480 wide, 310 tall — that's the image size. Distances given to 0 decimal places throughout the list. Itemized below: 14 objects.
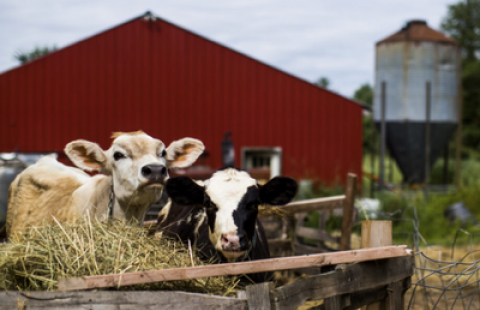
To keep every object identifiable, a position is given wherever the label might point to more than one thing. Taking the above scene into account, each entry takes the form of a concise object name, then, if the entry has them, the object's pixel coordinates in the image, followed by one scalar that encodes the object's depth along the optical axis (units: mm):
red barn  13109
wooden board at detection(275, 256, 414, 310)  2584
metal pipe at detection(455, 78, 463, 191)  16750
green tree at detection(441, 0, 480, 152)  34250
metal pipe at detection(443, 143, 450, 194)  18148
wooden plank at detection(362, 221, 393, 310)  3193
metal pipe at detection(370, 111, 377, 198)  14081
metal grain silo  16609
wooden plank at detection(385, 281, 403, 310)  3244
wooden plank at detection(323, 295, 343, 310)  2859
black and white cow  2990
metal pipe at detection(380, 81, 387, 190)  15729
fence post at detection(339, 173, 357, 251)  5711
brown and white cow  3438
